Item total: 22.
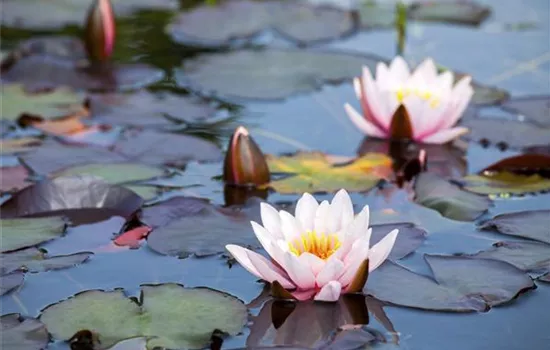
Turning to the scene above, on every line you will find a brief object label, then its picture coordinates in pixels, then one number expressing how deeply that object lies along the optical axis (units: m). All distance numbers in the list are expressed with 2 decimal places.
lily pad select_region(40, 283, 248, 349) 3.89
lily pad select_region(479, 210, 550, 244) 4.89
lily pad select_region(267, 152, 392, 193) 5.61
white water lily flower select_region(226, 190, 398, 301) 4.07
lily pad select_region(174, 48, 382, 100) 7.43
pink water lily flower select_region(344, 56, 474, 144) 6.22
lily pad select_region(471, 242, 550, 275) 4.55
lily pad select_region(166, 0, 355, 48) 8.82
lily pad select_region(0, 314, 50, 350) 3.80
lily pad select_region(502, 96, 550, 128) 6.73
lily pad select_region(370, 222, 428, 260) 4.69
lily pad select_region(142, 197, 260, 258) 4.79
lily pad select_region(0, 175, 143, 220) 5.27
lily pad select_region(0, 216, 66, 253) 4.80
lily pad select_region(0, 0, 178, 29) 9.27
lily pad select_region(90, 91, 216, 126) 6.84
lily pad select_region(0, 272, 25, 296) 4.36
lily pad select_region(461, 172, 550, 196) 5.55
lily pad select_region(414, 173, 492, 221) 5.20
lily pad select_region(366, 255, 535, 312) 4.19
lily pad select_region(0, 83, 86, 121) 6.89
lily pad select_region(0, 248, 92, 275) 4.57
